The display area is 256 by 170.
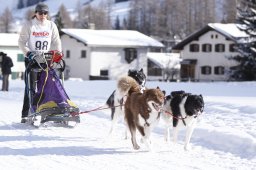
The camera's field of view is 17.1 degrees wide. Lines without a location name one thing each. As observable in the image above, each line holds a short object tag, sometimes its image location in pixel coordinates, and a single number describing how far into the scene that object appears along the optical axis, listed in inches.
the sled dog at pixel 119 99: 520.5
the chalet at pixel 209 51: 3320.7
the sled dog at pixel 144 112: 438.8
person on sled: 572.1
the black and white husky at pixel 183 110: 471.0
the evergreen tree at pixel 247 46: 2494.8
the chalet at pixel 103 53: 3373.7
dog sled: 547.9
